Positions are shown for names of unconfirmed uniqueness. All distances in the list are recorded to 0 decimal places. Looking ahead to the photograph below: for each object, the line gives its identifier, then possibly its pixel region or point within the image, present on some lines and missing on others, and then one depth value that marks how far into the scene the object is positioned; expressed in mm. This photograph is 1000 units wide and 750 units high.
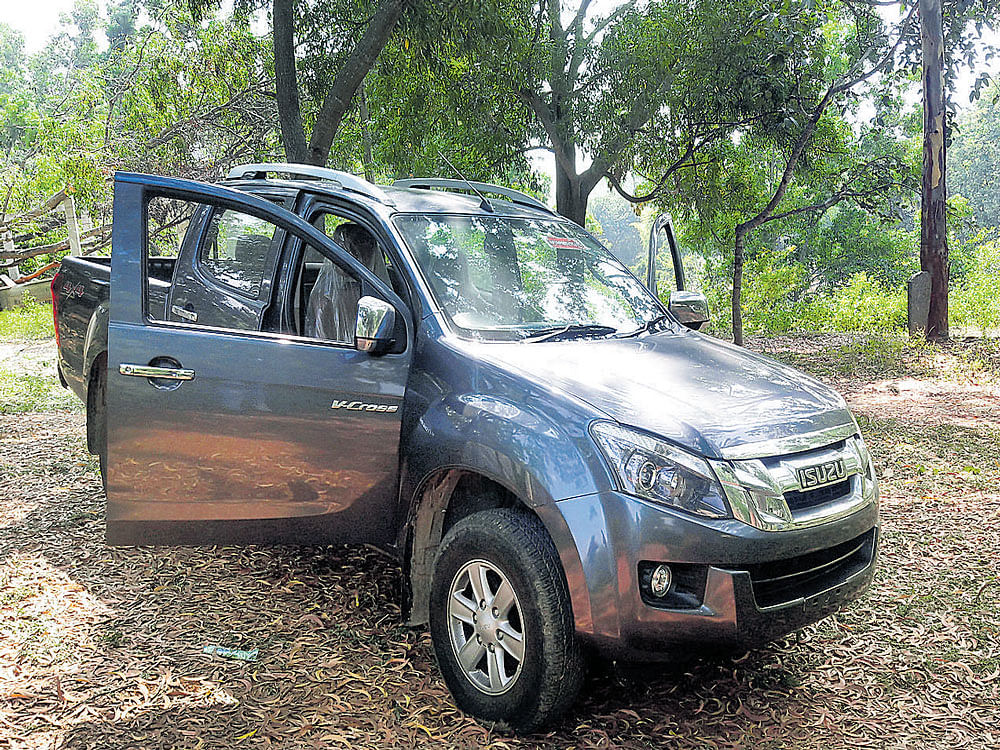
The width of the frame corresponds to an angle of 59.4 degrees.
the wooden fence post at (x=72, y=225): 16453
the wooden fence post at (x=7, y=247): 20391
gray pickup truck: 2924
